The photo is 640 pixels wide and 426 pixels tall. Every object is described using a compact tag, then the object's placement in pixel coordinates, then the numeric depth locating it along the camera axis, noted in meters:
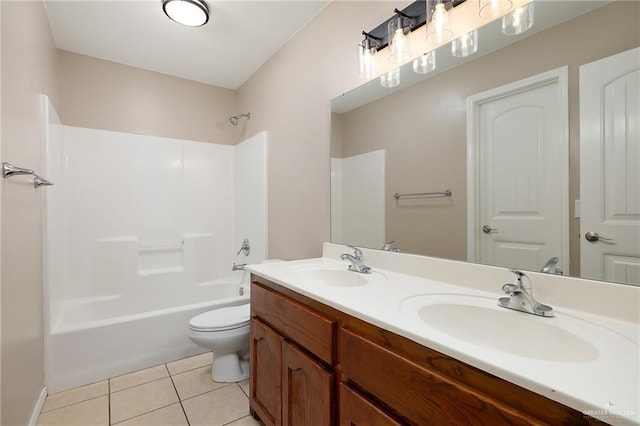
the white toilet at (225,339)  1.84
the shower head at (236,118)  2.92
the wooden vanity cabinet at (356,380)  0.57
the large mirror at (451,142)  0.91
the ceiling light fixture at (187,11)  1.80
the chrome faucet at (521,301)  0.84
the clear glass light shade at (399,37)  1.39
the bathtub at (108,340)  1.87
